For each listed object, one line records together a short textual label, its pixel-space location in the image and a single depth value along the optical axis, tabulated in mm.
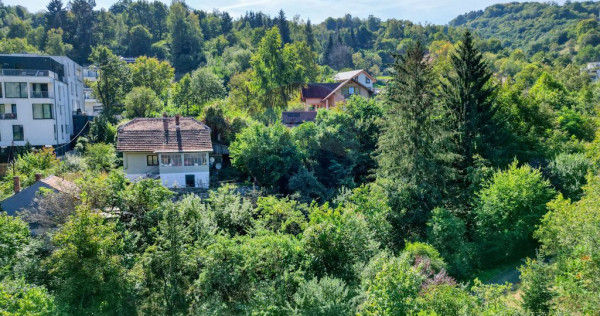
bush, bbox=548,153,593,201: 26969
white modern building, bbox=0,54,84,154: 39844
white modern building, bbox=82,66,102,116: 60531
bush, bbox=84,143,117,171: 34047
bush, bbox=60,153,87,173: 33156
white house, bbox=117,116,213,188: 33312
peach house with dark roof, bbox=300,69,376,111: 57750
